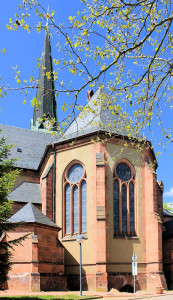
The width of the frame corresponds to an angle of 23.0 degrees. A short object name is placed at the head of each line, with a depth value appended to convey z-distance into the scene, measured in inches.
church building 944.9
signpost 864.8
